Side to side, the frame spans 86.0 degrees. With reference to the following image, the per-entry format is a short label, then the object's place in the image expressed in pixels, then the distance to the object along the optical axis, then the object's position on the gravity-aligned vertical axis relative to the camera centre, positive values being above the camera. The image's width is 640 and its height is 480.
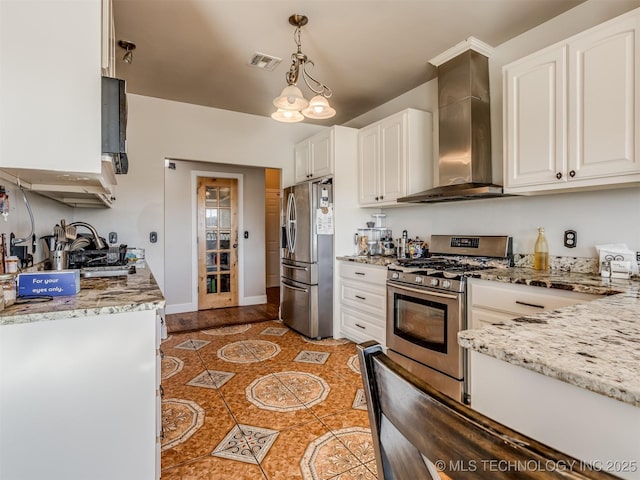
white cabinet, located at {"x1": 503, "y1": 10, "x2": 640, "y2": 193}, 1.80 +0.73
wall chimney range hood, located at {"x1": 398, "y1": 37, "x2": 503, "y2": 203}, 2.70 +0.92
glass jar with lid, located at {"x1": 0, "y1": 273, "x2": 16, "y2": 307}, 1.30 -0.20
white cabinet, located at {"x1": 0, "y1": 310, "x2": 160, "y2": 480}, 1.19 -0.59
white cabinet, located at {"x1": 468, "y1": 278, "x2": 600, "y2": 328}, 1.89 -0.38
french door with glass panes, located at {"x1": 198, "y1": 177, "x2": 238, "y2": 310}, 5.09 -0.08
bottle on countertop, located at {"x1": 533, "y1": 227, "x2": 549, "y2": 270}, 2.43 -0.12
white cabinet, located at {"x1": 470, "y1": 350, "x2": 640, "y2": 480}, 0.63 -0.38
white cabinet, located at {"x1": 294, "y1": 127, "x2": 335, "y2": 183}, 3.75 +0.95
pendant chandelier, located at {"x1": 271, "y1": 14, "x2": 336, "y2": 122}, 2.26 +0.91
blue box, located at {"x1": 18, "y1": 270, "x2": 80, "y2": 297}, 1.45 -0.20
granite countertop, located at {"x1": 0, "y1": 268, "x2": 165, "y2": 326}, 1.22 -0.26
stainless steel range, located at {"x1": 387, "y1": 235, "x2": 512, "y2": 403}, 2.33 -0.52
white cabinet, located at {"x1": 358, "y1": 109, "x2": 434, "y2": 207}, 3.24 +0.80
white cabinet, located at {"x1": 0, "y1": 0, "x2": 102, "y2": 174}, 1.33 +0.61
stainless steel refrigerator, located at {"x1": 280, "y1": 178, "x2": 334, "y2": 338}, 3.64 -0.21
